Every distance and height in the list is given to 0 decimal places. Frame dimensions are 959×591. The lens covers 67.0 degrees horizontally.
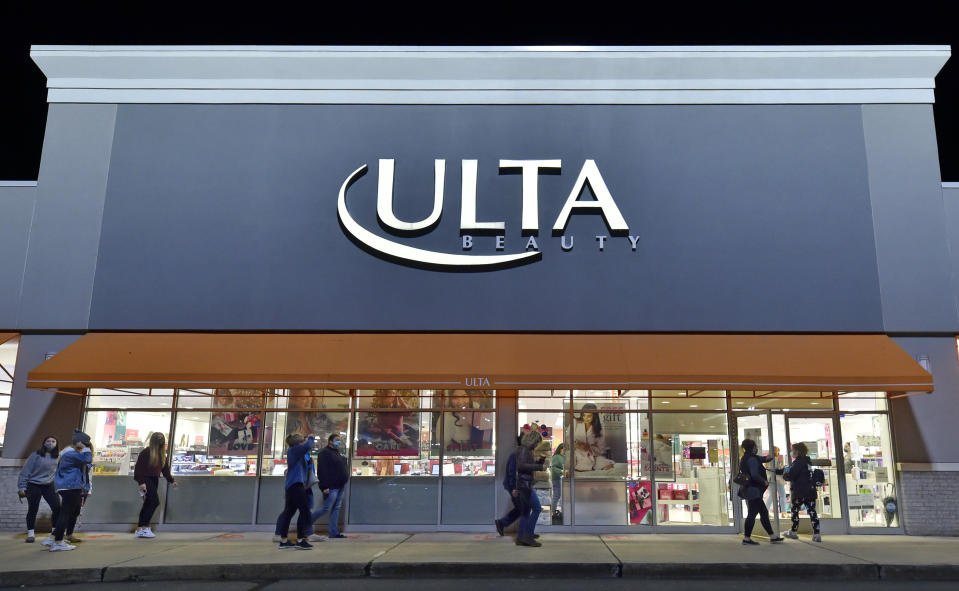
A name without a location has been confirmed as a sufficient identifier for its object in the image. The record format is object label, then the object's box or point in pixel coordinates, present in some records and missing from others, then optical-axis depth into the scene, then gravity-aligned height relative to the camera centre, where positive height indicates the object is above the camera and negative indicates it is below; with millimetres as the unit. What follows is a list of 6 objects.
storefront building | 12836 +3246
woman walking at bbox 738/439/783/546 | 11445 -503
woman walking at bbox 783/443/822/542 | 11914 -413
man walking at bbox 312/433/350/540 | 11859 -412
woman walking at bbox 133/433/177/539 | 12086 -449
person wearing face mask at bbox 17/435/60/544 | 11348 -523
